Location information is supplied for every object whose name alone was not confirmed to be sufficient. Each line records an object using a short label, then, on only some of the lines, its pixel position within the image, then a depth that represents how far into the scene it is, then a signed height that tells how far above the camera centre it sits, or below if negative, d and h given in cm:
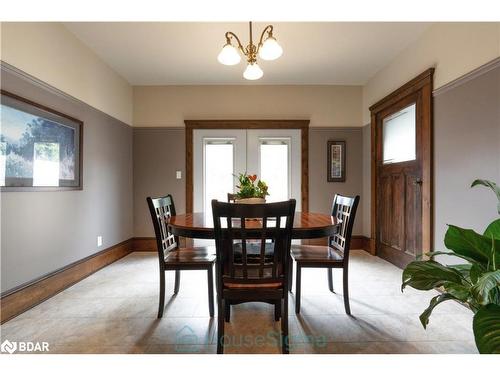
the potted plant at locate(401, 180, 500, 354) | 97 -39
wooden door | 264 +13
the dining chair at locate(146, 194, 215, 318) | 193 -56
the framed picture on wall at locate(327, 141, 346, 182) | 407 +36
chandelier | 201 +102
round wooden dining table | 163 -27
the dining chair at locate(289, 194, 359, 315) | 197 -55
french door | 404 +37
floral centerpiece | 219 -6
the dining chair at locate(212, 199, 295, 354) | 148 -52
